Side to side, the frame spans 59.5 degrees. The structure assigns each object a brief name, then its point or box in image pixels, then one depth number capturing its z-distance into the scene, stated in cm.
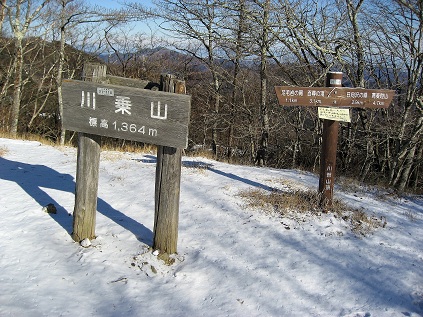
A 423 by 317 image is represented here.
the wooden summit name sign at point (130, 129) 316
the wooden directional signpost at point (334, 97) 435
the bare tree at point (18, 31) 1469
